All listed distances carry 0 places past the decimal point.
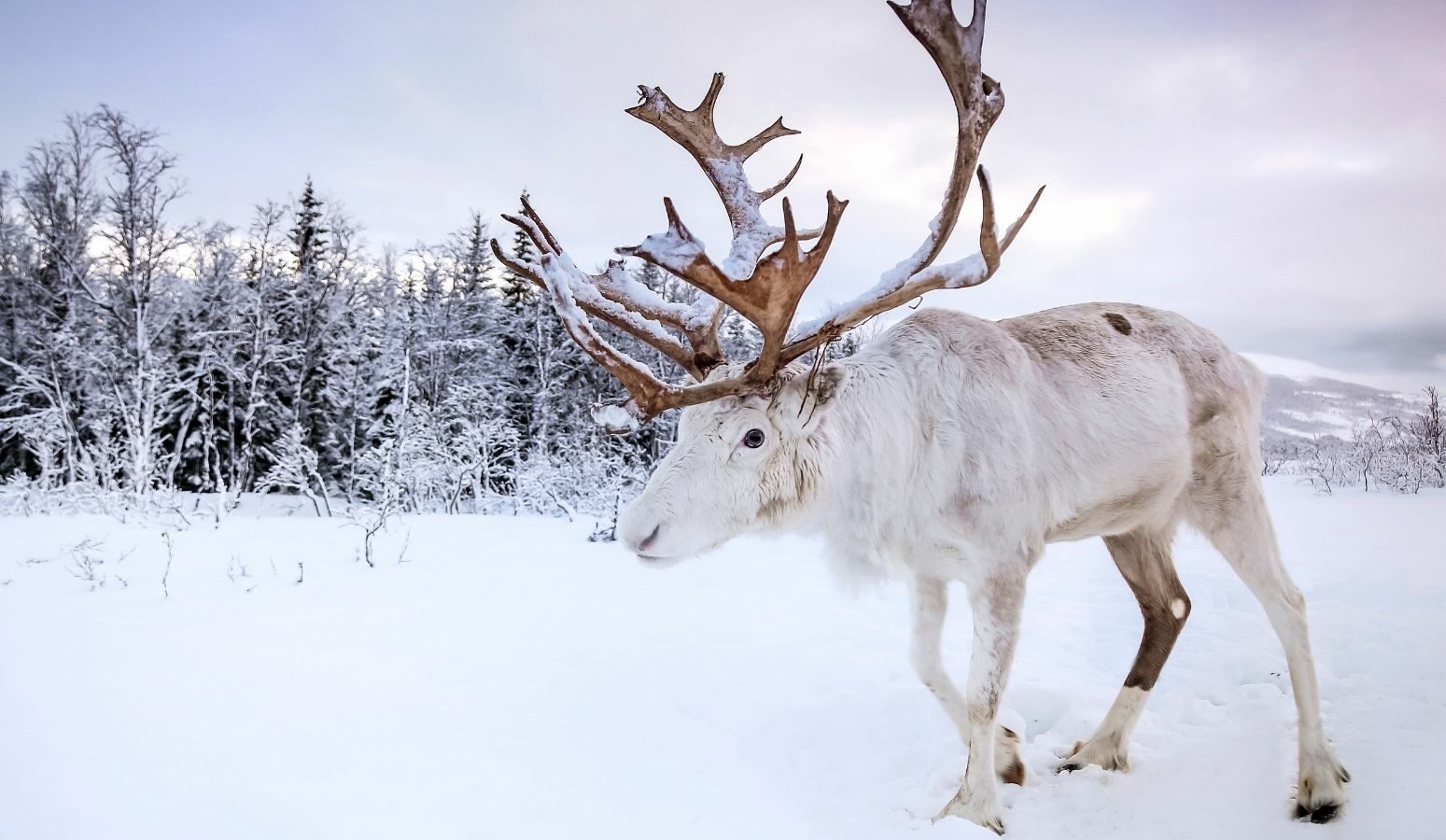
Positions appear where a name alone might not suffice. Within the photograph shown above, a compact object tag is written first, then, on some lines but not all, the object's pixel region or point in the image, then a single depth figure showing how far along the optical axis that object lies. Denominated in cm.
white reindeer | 288
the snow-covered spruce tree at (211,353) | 2158
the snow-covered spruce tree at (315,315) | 2345
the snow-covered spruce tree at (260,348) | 2164
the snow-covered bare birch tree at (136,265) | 1600
